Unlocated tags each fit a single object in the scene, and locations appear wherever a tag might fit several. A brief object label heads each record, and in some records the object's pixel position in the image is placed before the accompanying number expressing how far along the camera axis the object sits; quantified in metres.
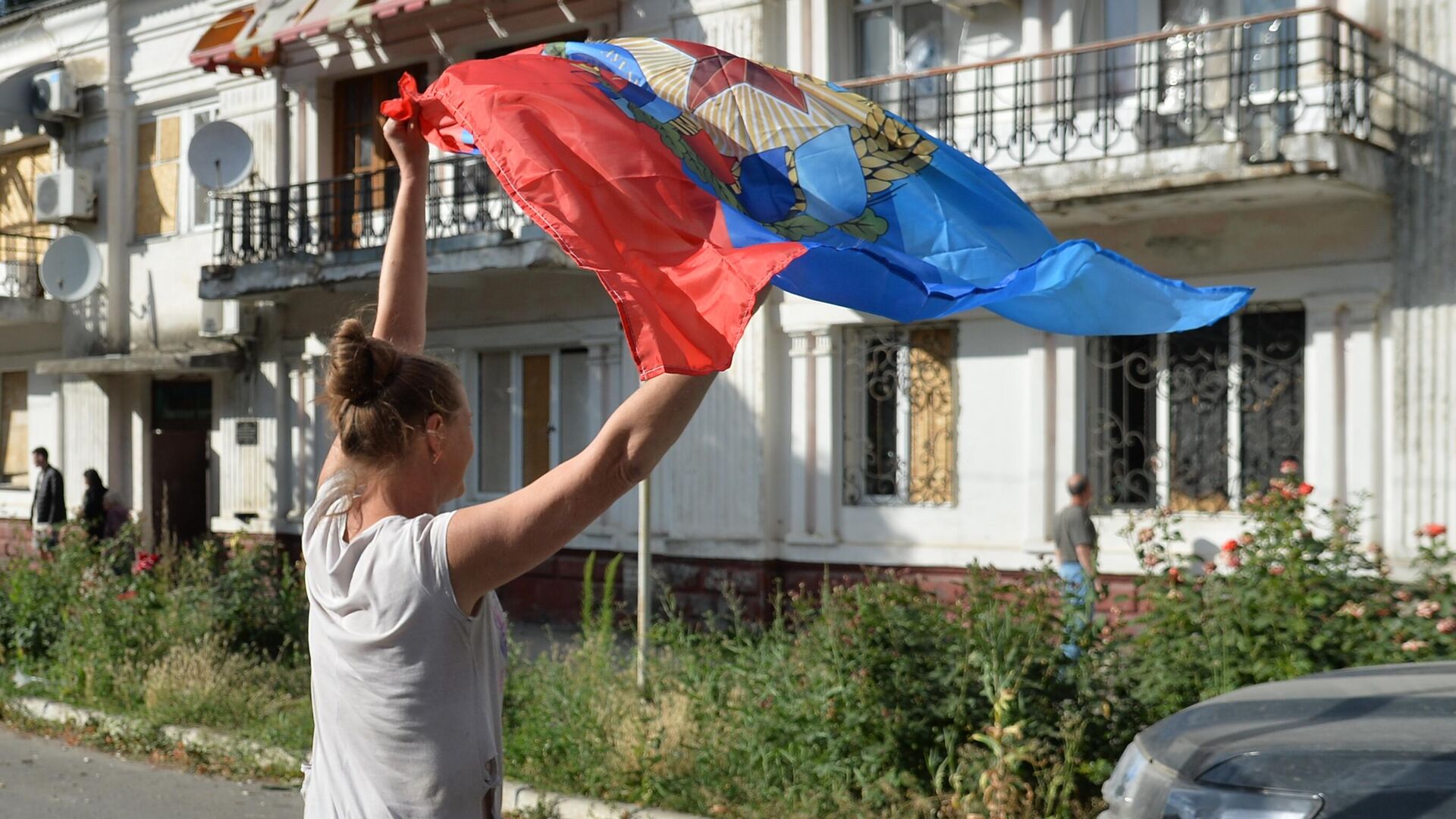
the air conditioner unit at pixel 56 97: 22.17
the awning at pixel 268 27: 17.16
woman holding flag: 2.30
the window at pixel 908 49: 14.41
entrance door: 21.44
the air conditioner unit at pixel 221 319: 20.17
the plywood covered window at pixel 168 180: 21.23
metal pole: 8.47
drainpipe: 22.06
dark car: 3.44
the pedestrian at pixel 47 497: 19.08
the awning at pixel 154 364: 19.98
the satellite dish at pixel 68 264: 21.28
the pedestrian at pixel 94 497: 19.30
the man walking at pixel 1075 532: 11.33
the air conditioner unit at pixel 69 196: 22.08
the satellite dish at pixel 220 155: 19.53
